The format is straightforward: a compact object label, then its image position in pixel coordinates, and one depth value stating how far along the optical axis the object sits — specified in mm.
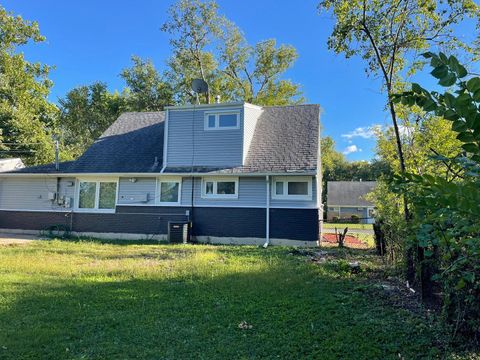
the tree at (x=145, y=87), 29319
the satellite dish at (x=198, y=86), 15938
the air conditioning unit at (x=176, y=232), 13188
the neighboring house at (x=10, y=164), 18984
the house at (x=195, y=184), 13172
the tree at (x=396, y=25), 6672
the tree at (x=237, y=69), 26375
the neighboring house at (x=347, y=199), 46125
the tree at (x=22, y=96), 22125
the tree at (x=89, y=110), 31609
